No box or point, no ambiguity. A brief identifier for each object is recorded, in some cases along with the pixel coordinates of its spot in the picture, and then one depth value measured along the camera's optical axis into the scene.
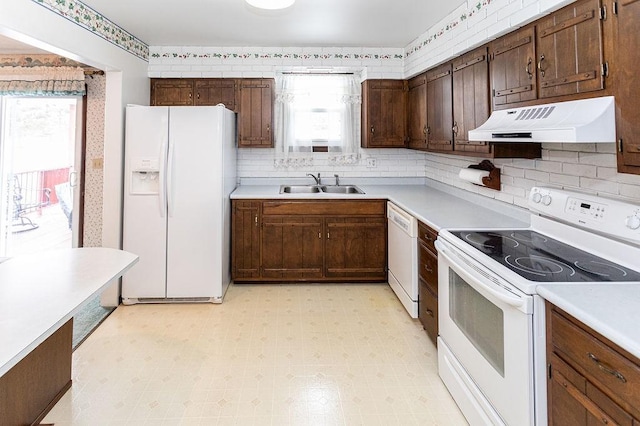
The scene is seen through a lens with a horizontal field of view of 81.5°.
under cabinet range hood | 1.49
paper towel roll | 2.89
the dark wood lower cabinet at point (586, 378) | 1.00
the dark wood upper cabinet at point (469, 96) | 2.52
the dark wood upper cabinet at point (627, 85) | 1.36
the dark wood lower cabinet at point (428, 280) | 2.54
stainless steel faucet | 4.37
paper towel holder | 2.82
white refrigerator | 3.32
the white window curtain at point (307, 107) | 4.23
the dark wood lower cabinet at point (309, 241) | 3.78
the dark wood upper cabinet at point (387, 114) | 4.16
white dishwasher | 2.95
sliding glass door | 3.96
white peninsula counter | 1.13
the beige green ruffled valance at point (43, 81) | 3.71
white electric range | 1.40
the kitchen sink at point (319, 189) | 4.36
